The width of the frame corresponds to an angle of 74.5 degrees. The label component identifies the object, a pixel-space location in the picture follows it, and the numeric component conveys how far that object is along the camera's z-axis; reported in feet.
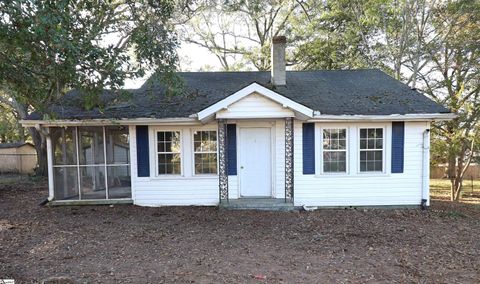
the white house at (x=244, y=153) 28.04
